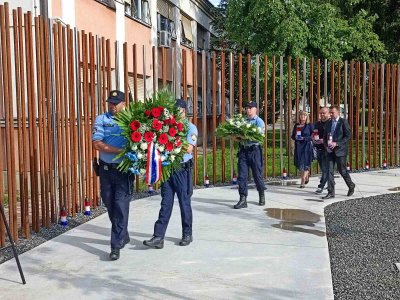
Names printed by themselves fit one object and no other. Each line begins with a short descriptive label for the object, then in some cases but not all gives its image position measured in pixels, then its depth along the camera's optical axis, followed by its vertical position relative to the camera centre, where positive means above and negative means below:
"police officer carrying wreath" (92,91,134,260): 6.01 -0.49
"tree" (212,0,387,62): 17.98 +3.72
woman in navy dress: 10.81 -0.23
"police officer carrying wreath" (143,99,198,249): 6.41 -0.77
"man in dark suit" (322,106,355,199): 9.62 -0.22
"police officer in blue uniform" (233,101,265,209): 8.83 -0.45
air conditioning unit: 20.57 +3.80
